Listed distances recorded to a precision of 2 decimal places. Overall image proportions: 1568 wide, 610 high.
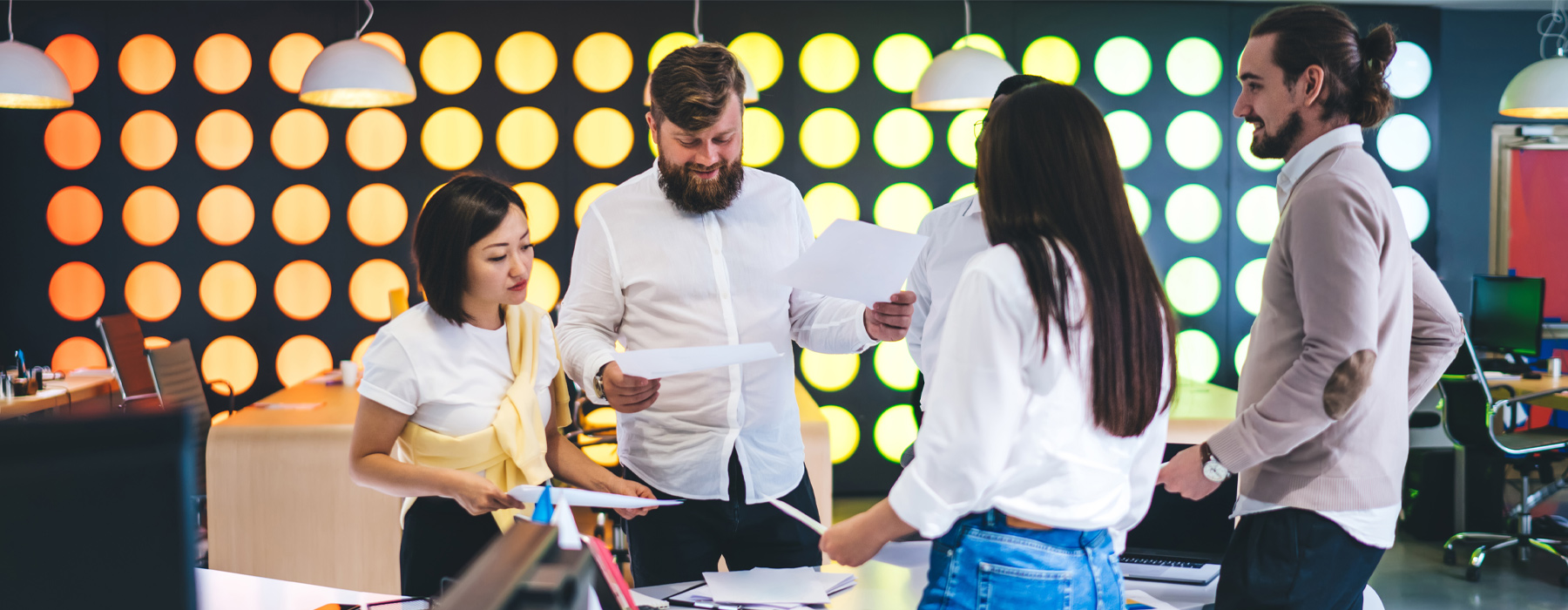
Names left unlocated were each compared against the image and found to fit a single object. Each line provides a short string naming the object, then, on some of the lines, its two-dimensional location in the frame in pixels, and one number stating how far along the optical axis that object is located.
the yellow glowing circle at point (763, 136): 5.69
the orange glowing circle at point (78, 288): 5.52
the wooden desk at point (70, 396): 4.20
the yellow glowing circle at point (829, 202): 5.75
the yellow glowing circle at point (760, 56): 5.68
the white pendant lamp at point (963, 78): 4.06
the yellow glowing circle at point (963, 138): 5.76
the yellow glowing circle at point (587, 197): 5.66
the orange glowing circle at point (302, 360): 5.61
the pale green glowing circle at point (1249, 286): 5.98
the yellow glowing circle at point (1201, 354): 5.95
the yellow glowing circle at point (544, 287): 5.65
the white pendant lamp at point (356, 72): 3.97
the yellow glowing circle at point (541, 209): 5.65
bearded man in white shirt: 1.84
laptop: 2.01
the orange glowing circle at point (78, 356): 5.56
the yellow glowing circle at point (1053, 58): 5.79
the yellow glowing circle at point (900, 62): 5.74
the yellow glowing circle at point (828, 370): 5.76
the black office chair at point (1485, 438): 4.26
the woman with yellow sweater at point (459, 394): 1.74
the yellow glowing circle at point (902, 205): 5.78
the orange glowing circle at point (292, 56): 5.49
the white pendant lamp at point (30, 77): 4.02
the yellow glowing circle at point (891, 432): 5.82
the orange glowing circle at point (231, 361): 5.59
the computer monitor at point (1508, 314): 5.08
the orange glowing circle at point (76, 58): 5.41
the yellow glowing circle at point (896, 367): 5.79
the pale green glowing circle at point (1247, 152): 5.86
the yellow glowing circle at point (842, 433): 5.79
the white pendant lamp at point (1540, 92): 4.63
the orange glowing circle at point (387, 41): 5.48
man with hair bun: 1.51
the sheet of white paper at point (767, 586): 1.64
